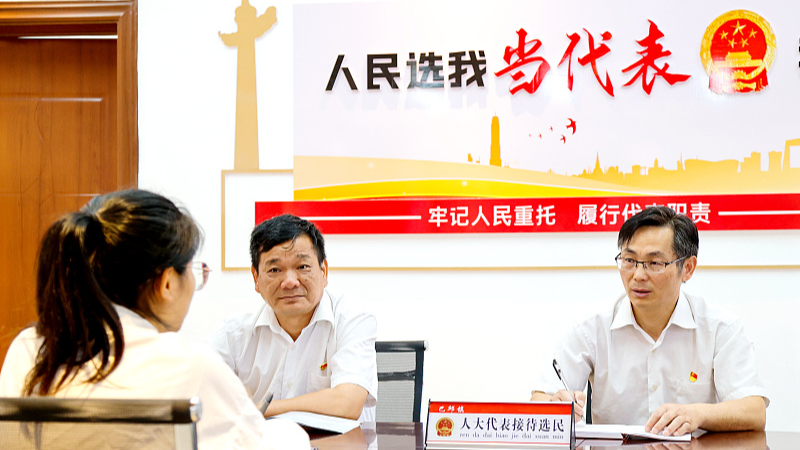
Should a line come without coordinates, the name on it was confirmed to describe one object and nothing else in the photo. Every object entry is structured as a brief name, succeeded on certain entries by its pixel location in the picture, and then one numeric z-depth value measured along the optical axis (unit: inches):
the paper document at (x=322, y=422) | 80.5
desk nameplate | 69.1
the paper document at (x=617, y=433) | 73.8
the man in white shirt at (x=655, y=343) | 93.9
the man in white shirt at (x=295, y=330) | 96.7
